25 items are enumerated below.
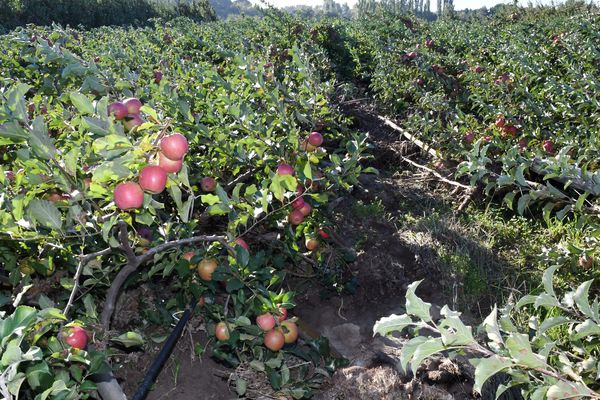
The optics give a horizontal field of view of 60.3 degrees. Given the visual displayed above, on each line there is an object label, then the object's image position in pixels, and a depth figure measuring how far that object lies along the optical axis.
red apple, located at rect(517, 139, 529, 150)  3.73
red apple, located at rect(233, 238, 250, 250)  1.68
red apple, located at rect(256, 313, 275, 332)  1.70
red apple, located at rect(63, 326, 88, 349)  1.35
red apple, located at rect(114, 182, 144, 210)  1.24
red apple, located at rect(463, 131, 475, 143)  3.79
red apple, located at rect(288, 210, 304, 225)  2.26
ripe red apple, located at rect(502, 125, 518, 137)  3.92
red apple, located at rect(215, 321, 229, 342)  1.78
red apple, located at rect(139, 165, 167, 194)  1.20
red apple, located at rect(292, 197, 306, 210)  2.21
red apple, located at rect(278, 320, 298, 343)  1.75
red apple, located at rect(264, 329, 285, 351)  1.73
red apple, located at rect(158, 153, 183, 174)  1.21
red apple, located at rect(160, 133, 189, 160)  1.17
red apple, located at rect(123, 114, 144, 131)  1.70
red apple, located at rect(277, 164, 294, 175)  2.09
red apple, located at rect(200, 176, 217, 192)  2.31
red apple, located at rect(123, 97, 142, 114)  1.72
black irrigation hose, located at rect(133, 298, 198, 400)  1.55
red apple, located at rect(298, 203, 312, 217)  2.26
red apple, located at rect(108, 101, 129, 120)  1.68
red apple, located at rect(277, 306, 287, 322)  1.66
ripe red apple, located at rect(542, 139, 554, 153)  3.53
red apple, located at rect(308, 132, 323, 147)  2.56
